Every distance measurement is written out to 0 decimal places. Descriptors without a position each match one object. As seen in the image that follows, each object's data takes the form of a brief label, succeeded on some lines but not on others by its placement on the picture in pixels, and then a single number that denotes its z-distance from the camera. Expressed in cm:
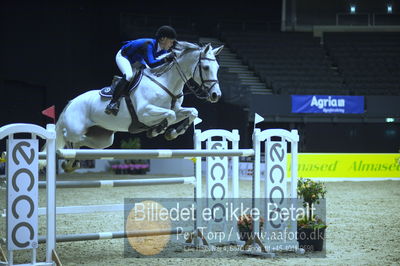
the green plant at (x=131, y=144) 3480
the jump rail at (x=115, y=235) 902
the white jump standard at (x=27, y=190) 805
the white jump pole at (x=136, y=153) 833
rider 1140
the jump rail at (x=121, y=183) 873
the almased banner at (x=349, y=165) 2892
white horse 1097
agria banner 3447
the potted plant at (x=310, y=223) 1053
